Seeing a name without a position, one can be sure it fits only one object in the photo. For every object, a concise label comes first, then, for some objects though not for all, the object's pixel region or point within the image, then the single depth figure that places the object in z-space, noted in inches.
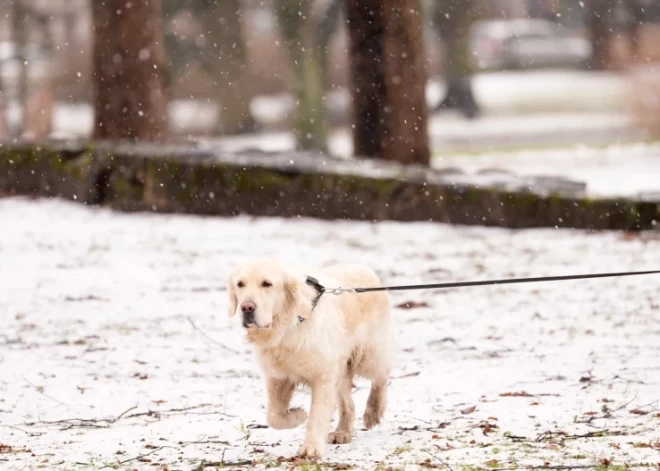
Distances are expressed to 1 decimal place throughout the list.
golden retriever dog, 425.1
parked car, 3129.9
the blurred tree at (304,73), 1899.6
